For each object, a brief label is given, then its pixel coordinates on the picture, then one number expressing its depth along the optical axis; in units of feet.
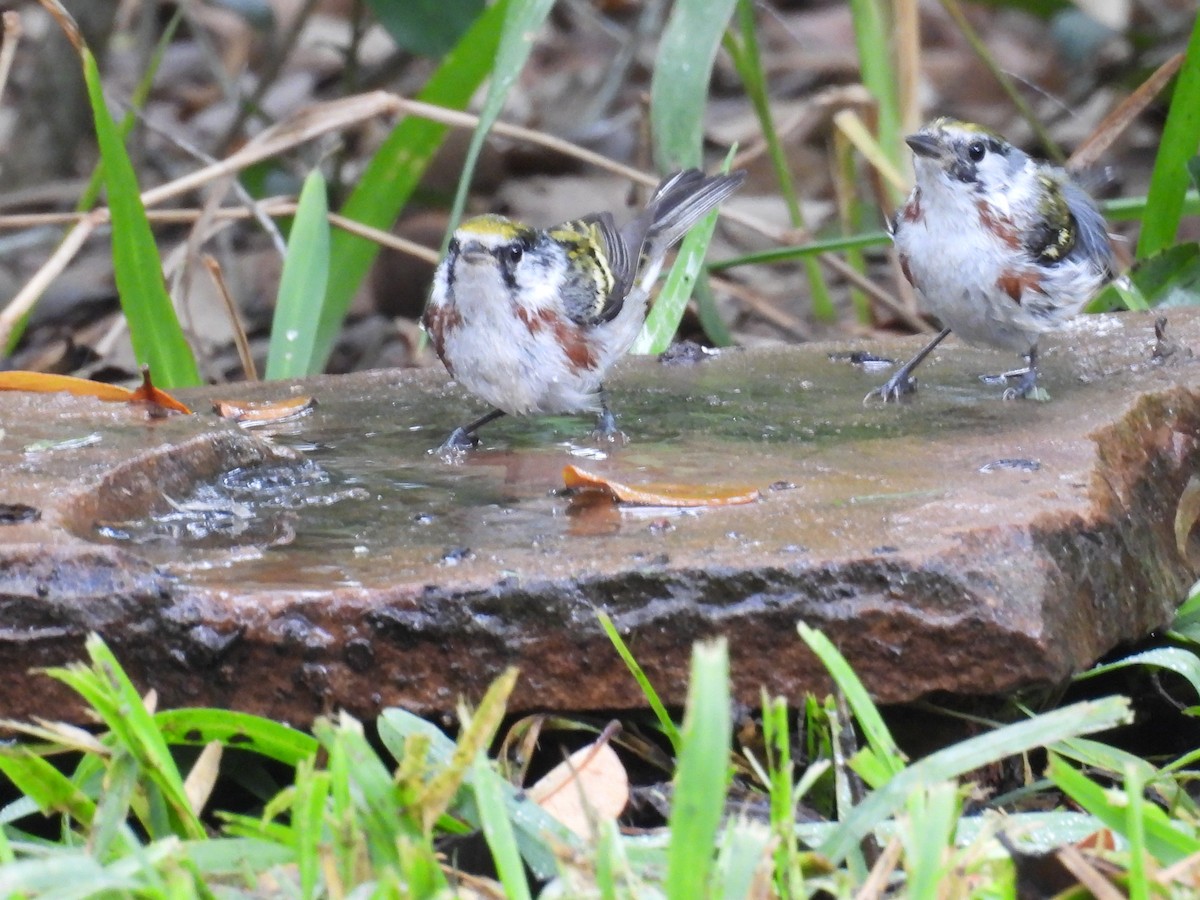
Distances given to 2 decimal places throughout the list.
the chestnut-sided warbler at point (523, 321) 26.89
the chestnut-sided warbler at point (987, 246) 28.50
